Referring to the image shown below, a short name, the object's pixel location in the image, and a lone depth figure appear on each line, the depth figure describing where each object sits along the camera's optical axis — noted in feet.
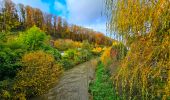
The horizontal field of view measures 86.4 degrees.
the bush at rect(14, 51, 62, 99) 13.93
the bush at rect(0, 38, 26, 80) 13.51
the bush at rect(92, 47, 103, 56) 56.53
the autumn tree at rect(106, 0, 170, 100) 4.14
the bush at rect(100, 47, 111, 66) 28.17
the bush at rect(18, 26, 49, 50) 24.13
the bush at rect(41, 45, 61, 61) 27.29
